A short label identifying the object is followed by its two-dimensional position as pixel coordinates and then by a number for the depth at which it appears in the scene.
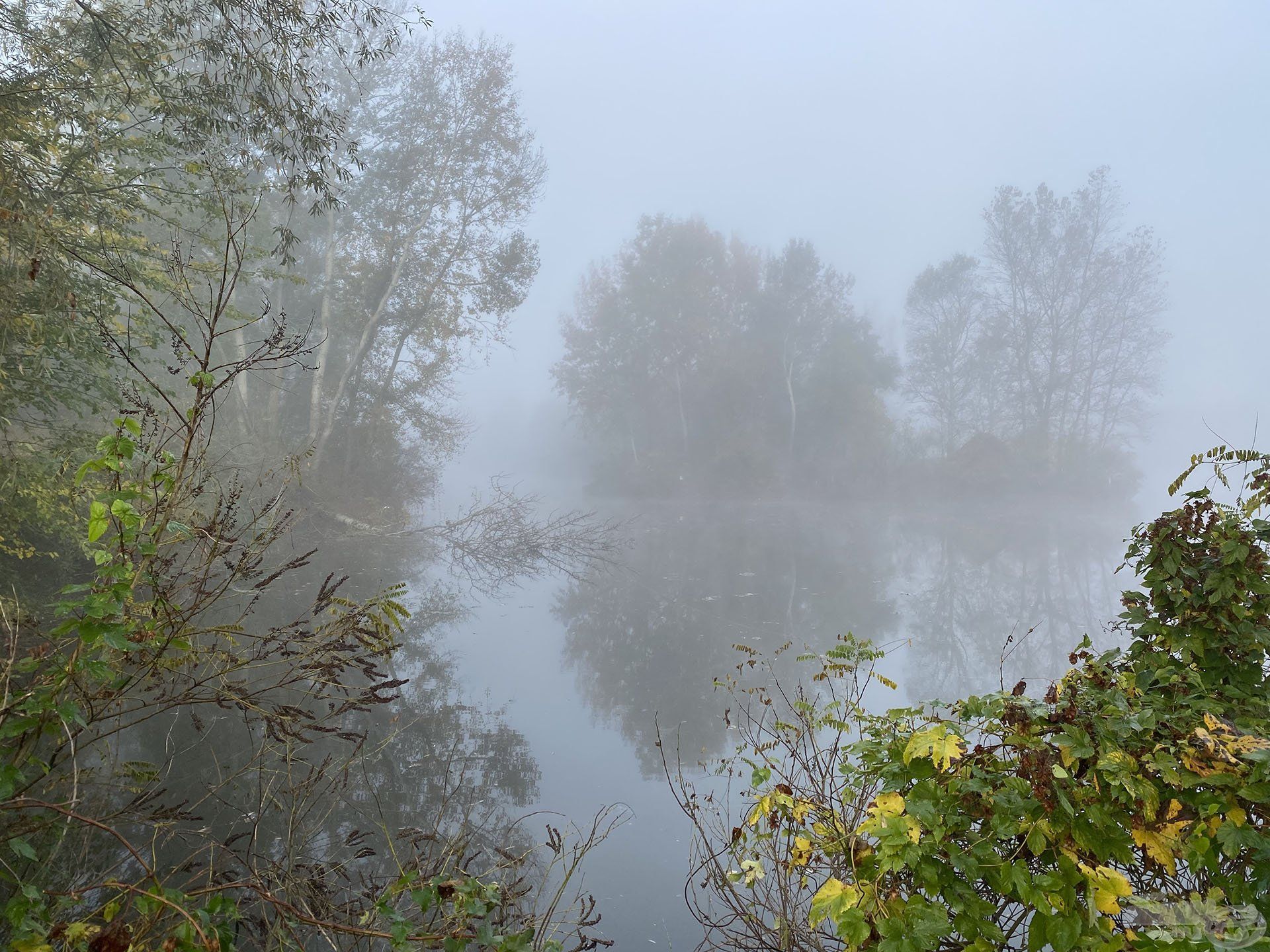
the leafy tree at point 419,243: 17.25
